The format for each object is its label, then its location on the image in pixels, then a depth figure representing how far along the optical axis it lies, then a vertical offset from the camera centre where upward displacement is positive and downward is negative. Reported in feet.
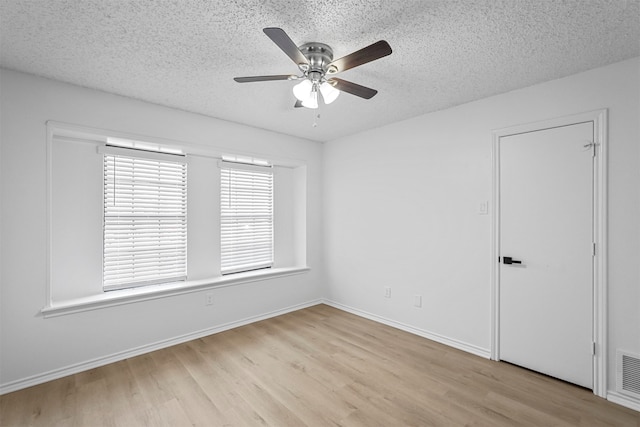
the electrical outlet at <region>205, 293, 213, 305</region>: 11.21 -3.43
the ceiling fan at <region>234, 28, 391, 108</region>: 5.57 +3.06
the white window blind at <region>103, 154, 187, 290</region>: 9.86 -0.34
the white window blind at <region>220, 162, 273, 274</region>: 12.71 -0.23
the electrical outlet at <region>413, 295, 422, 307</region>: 11.23 -3.51
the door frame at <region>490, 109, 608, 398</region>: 7.34 -0.75
